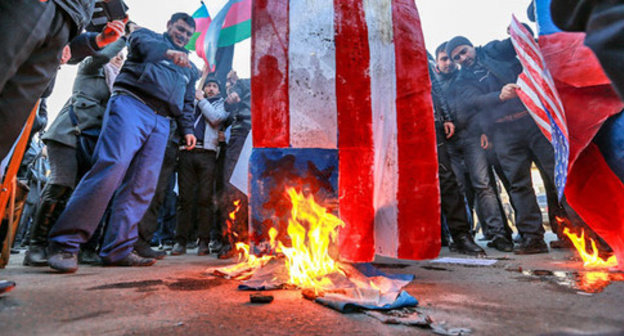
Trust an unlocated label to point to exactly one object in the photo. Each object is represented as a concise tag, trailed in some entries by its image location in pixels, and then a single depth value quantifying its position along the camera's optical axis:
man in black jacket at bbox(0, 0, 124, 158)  1.27
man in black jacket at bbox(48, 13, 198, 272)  2.23
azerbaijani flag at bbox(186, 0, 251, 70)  7.04
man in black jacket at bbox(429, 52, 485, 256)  3.49
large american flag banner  2.02
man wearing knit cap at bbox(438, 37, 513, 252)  3.75
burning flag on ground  1.47
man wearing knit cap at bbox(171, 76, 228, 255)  3.90
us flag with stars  1.77
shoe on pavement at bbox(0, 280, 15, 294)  1.36
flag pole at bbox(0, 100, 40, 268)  1.81
